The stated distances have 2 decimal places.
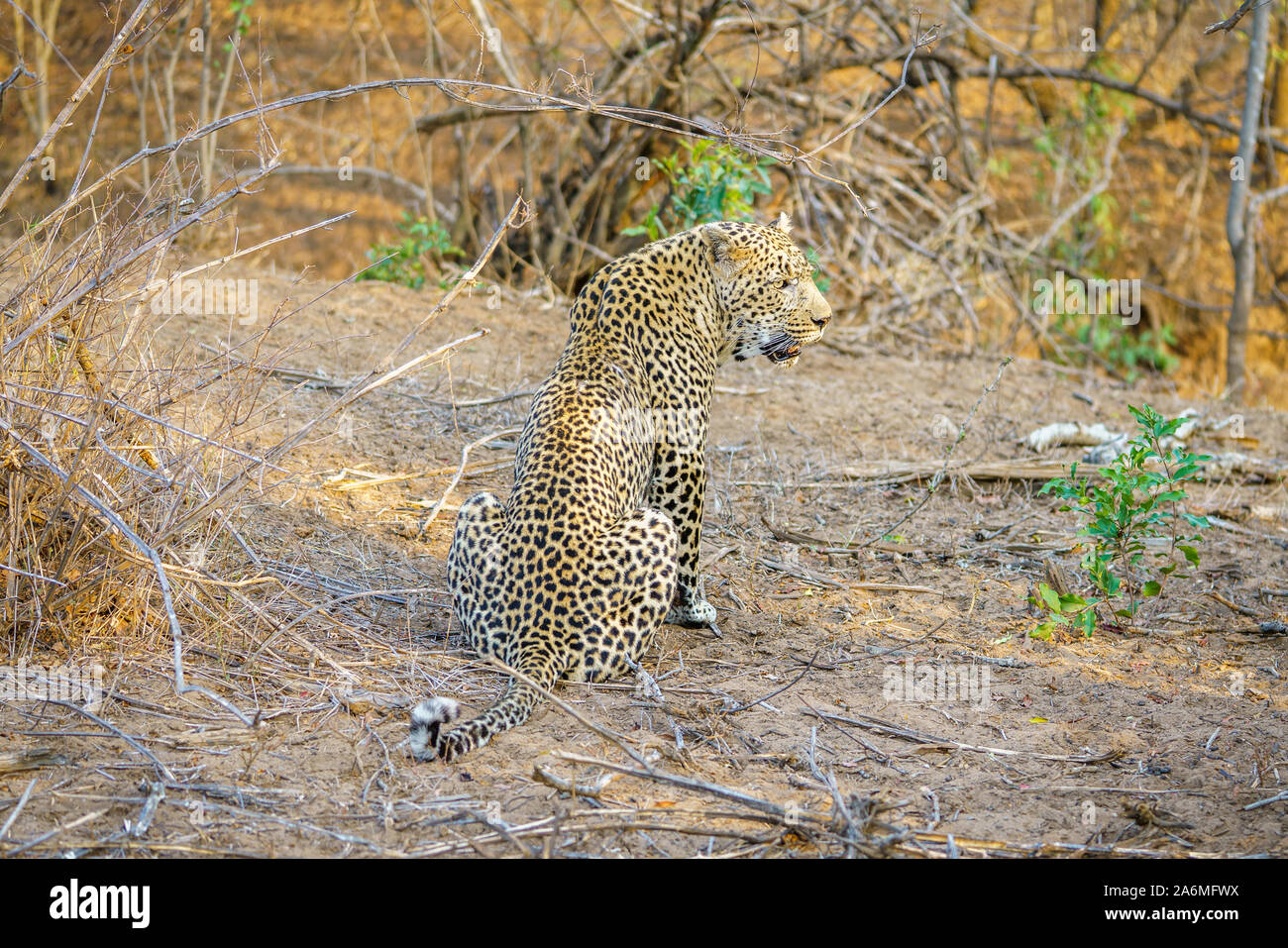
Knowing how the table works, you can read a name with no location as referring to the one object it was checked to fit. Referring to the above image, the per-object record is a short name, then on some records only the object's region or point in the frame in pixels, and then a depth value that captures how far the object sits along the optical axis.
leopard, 4.42
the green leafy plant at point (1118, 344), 12.29
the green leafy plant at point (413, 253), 10.10
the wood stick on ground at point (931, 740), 4.10
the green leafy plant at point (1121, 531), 5.08
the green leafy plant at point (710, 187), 8.29
